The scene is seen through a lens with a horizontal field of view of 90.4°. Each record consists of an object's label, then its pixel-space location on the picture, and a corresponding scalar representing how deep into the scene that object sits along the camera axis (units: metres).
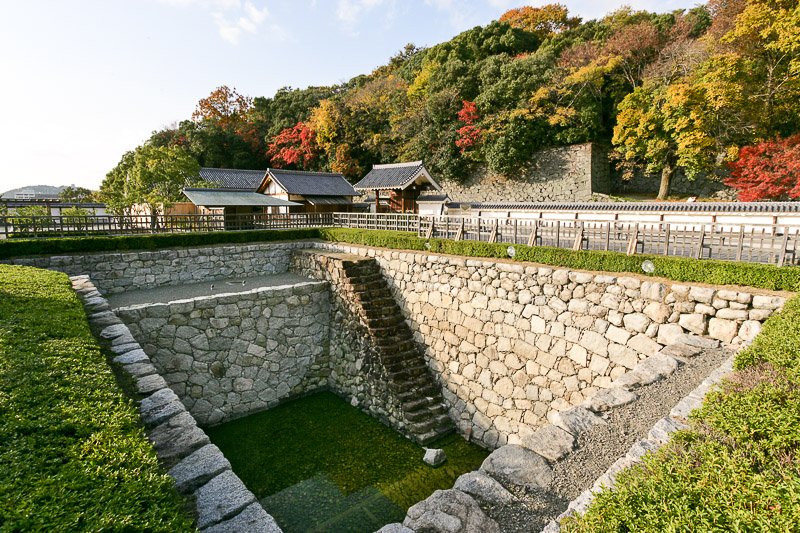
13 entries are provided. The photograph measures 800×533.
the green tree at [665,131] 20.94
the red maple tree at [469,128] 32.09
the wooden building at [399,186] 24.09
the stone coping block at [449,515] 3.65
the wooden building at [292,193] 22.06
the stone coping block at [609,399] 5.43
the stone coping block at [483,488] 3.98
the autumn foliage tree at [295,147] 41.78
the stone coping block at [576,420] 5.00
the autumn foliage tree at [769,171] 17.98
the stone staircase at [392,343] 10.52
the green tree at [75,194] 42.55
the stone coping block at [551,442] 4.58
